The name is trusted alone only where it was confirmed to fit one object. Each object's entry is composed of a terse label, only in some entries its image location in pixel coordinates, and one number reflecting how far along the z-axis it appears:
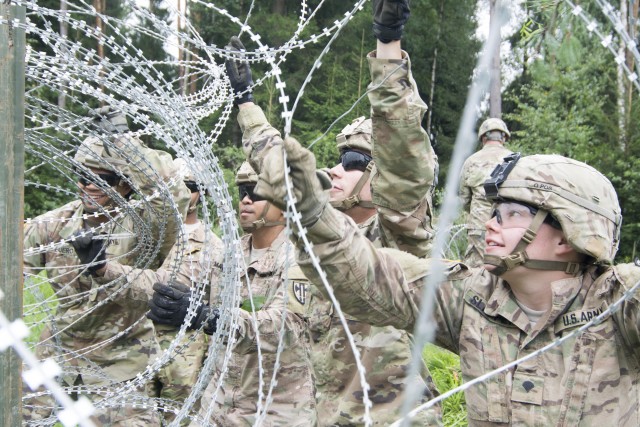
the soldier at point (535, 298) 2.56
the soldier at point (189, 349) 6.02
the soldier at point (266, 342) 4.08
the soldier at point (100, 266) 5.03
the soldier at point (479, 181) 7.36
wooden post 2.51
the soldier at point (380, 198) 2.95
